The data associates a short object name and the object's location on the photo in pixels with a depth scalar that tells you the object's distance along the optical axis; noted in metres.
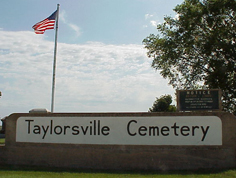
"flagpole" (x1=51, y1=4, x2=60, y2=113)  19.34
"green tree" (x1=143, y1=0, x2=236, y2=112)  28.70
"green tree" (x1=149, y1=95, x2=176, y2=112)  76.81
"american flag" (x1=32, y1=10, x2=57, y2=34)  19.64
